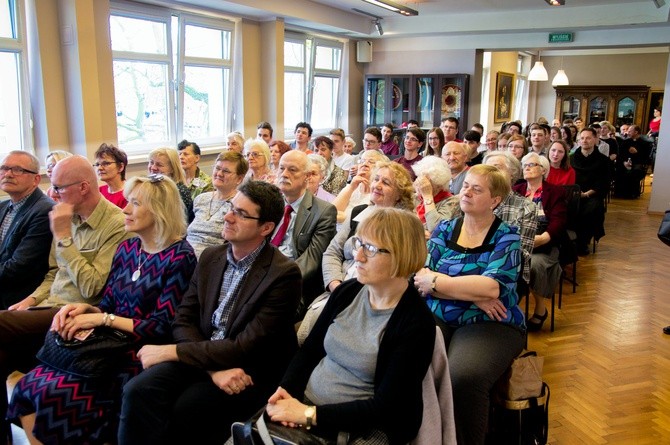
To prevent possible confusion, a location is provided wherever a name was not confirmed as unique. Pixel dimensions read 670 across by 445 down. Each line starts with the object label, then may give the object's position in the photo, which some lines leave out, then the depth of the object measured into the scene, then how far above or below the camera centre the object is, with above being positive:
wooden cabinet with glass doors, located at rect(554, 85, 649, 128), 15.20 +0.68
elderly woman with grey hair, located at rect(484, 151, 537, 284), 3.26 -0.55
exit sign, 9.61 +1.56
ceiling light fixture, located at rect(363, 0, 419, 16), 7.89 +1.71
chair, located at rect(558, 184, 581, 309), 4.36 -0.93
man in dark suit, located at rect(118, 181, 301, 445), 2.11 -0.90
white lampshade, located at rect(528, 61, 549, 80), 11.51 +1.09
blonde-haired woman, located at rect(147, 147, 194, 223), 4.41 -0.37
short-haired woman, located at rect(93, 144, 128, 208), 3.98 -0.38
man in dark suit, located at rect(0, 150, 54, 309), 2.99 -0.64
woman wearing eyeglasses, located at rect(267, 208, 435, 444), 1.77 -0.78
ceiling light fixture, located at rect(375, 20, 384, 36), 10.14 +1.73
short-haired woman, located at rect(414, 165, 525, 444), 2.24 -0.75
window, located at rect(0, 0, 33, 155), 5.45 +0.30
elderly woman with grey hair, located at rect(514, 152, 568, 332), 4.00 -0.79
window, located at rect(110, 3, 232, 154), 6.80 +0.54
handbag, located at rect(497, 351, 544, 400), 2.36 -1.09
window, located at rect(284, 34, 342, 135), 9.73 +0.73
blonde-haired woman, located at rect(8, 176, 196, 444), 2.20 -0.85
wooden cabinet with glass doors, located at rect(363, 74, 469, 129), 10.55 +0.48
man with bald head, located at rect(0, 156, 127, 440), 2.56 -0.69
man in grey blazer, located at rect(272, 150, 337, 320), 3.16 -0.62
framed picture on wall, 14.07 +0.75
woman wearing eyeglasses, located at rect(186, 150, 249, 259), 3.46 -0.55
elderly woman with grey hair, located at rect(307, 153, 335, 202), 4.34 -0.47
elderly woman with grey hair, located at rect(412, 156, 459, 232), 3.44 -0.45
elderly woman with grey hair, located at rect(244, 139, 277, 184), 4.75 -0.35
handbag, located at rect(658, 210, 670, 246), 3.71 -0.68
